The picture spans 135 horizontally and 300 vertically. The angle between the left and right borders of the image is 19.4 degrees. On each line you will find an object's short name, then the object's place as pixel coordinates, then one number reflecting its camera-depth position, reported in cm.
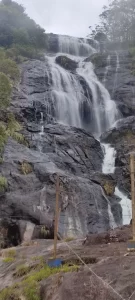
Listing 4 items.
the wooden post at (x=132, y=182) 913
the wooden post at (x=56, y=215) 1037
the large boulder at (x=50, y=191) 1607
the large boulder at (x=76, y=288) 707
